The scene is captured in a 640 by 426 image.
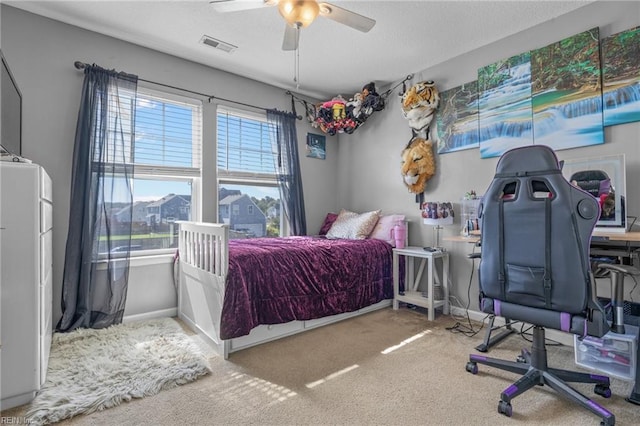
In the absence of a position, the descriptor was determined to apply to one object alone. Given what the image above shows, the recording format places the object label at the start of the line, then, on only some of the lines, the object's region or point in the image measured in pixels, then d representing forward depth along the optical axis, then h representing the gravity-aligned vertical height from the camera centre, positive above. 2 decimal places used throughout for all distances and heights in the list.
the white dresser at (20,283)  1.47 -0.29
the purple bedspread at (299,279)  2.11 -0.48
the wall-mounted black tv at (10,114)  1.80 +0.67
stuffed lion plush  3.16 +0.54
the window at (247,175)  3.37 +0.49
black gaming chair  1.36 -0.20
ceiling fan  1.75 +1.21
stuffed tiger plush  3.12 +1.14
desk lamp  2.91 +0.04
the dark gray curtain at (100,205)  2.43 +0.13
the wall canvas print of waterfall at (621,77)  2.06 +0.94
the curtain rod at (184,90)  2.49 +1.26
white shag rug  1.56 -0.89
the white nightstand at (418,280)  2.81 -0.61
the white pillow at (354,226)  3.37 -0.08
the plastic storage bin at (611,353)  1.73 -0.81
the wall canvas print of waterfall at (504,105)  2.55 +0.95
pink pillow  3.29 -0.09
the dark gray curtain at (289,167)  3.66 +0.61
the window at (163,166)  2.85 +0.52
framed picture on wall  4.00 +0.94
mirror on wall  1.96 +0.21
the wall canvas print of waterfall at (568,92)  2.22 +0.92
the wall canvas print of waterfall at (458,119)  2.88 +0.94
